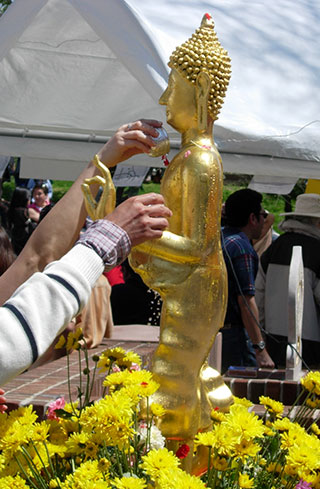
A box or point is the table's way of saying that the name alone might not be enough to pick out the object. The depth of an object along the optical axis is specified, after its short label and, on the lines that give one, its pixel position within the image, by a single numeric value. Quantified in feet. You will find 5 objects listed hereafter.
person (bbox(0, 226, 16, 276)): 9.72
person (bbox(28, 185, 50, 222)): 30.41
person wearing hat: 14.48
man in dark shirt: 13.32
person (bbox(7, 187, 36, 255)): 25.77
